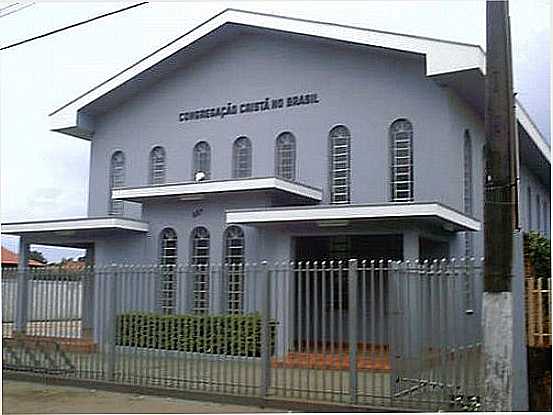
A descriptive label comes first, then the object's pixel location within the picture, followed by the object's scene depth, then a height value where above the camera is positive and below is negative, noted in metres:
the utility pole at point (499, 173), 7.57 +1.25
